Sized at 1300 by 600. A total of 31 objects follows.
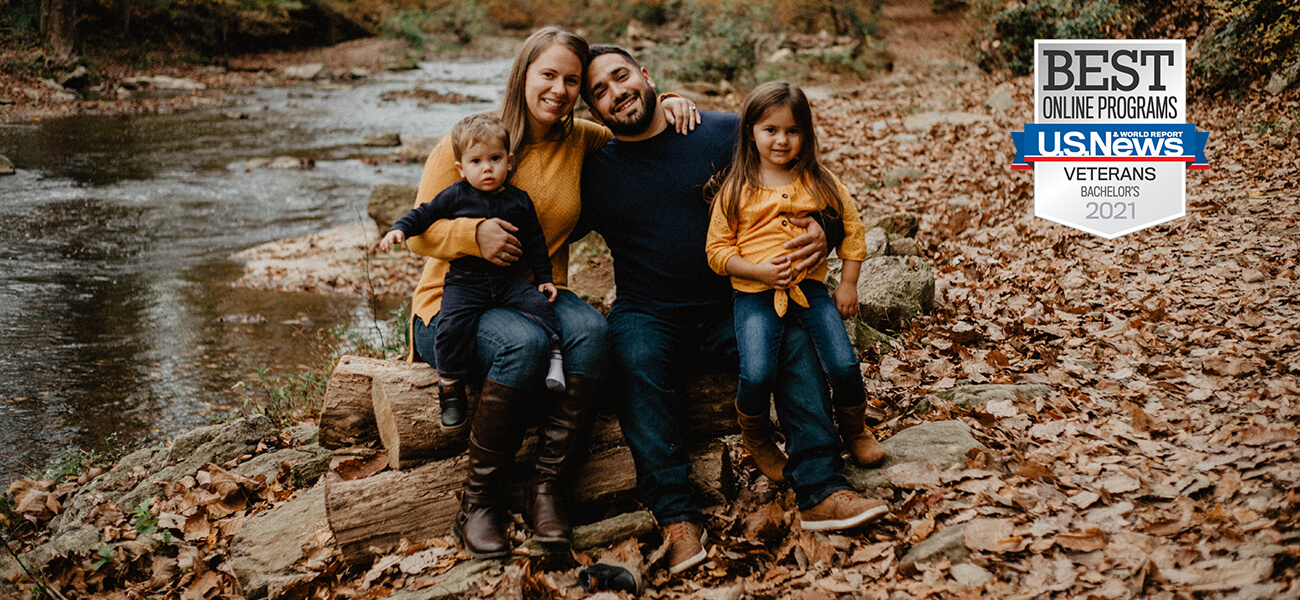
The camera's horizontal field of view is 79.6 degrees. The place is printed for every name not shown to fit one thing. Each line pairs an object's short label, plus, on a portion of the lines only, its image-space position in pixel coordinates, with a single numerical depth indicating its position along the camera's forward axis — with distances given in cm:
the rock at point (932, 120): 1027
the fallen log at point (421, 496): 339
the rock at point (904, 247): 618
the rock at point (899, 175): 827
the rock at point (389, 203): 989
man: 326
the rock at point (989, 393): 396
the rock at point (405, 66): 2812
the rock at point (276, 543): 357
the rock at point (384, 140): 1585
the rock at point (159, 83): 2079
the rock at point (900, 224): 641
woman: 322
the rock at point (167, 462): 460
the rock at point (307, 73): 2555
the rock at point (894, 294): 503
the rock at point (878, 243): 586
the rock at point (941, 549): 293
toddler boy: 330
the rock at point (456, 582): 318
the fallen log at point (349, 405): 387
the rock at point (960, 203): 724
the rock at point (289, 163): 1414
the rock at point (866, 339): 483
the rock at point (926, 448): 343
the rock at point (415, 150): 1488
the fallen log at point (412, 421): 349
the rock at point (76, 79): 1897
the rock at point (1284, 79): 729
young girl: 331
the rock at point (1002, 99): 1083
